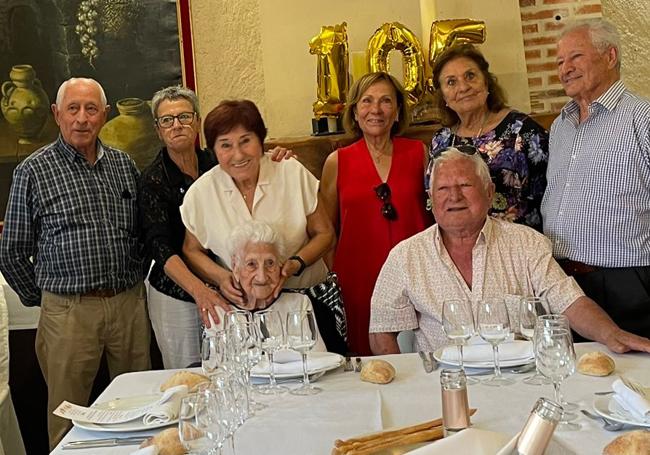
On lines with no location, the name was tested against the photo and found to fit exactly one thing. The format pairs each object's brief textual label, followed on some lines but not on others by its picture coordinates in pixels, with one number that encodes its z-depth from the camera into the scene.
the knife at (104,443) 1.72
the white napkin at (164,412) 1.78
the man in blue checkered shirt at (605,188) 2.76
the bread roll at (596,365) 1.90
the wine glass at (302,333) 1.99
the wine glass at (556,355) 1.63
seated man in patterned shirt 2.46
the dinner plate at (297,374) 2.09
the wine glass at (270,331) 2.02
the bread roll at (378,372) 2.00
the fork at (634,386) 1.65
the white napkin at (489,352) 2.02
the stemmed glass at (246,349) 1.90
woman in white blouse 2.81
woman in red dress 3.25
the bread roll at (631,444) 1.35
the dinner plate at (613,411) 1.54
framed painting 4.57
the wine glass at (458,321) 1.91
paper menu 1.81
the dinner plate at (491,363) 1.99
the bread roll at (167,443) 1.56
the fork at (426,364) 2.08
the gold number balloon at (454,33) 4.27
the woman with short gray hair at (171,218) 3.08
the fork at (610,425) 1.56
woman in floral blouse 3.08
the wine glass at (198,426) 1.37
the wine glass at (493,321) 1.88
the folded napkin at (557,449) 1.40
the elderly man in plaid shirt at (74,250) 3.22
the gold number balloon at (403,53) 4.34
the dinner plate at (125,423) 1.77
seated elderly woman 2.54
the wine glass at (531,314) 1.85
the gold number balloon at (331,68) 4.33
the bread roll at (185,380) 2.01
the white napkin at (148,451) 1.53
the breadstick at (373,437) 1.50
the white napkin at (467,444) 1.33
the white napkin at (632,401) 1.54
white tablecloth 1.62
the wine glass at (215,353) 1.86
